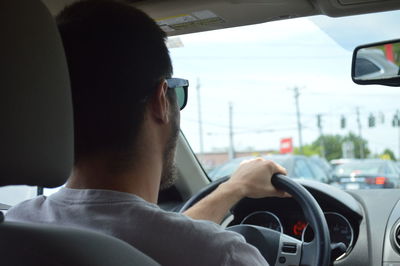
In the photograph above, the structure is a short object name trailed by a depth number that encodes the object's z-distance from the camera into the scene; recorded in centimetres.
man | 142
